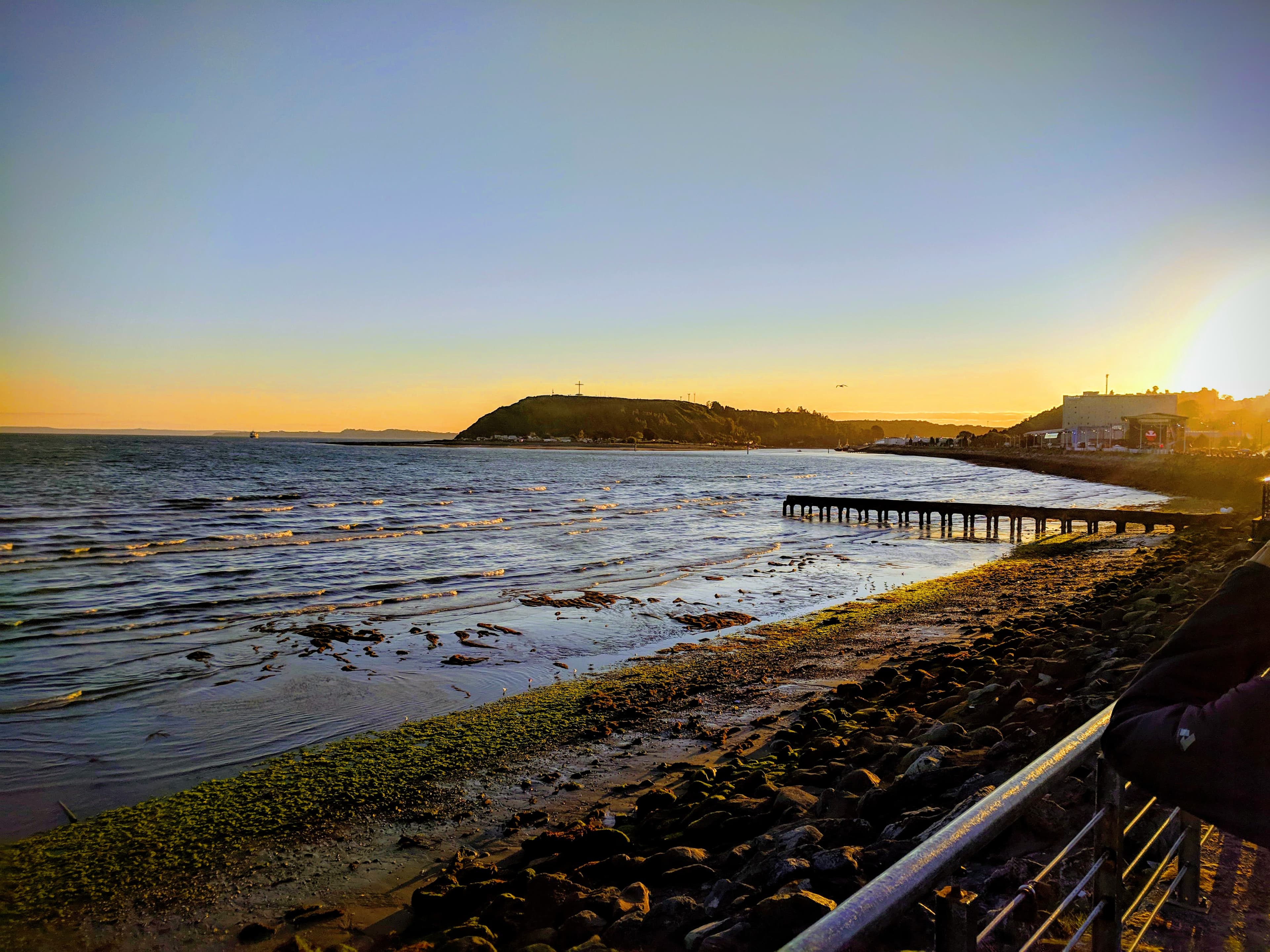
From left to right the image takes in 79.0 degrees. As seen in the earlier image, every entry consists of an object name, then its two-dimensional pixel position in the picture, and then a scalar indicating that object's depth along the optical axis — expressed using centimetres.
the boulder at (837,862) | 389
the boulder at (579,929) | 395
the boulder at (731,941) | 340
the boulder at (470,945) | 391
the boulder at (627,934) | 381
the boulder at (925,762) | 500
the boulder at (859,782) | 528
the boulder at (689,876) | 445
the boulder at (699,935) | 355
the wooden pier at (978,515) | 2627
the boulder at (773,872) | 393
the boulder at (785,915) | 338
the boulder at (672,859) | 463
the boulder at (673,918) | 384
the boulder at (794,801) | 518
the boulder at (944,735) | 581
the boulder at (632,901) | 407
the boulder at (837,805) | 503
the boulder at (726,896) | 390
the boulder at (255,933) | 459
